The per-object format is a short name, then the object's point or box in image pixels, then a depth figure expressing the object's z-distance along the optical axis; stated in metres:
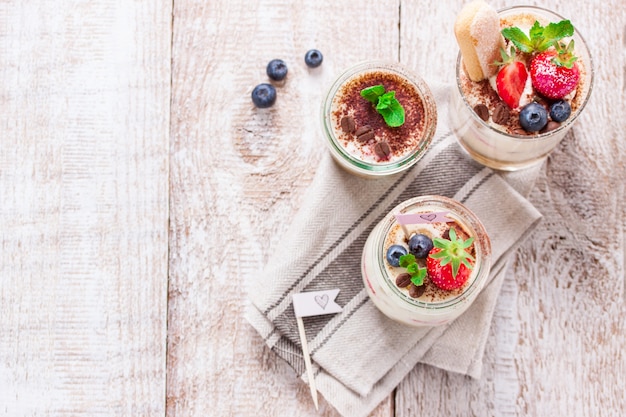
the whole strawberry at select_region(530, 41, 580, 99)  0.88
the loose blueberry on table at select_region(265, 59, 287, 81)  0.96
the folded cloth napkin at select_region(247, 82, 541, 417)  0.94
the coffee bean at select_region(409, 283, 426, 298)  0.89
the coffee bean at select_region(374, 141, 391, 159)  0.92
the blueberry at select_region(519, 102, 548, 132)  0.88
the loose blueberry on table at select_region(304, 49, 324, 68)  0.96
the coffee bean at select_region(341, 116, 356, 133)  0.92
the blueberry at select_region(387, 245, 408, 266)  0.89
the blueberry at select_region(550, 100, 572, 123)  0.89
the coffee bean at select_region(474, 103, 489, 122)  0.90
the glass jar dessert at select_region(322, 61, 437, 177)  0.92
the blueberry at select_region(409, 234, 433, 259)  0.89
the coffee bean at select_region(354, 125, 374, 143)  0.92
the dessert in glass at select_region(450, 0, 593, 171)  0.88
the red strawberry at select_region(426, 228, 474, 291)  0.88
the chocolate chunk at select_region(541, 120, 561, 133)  0.89
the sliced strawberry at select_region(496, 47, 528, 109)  0.89
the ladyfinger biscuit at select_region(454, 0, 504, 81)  0.88
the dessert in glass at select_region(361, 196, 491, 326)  0.88
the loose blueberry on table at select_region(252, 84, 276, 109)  0.96
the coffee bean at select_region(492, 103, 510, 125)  0.90
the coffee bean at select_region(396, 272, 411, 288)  0.89
